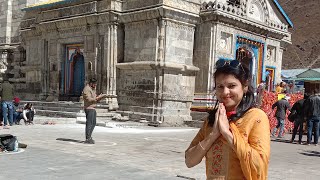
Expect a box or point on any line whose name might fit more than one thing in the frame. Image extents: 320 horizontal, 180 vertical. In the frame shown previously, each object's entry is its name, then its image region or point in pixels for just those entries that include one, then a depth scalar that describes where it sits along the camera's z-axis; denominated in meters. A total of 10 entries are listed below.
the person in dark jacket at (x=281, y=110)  13.57
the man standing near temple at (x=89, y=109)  9.83
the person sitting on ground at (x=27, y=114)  14.80
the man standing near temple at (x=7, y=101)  13.58
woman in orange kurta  2.15
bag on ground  8.15
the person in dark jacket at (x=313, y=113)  12.04
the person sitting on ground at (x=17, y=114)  14.72
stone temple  16.44
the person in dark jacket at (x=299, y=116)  12.57
